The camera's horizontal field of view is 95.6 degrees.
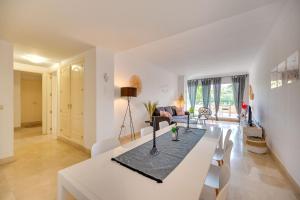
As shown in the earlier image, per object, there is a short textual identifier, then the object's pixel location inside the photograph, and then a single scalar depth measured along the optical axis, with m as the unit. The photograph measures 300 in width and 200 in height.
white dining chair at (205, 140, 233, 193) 1.33
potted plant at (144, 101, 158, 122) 4.75
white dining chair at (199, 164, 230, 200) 0.77
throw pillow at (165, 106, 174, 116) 5.75
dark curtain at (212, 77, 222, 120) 7.46
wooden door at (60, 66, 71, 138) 3.79
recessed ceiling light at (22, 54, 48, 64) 3.52
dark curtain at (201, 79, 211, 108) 7.73
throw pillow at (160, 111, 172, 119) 4.96
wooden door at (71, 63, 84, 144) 3.40
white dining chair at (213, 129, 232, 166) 1.89
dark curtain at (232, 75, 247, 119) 6.88
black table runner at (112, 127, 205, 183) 1.02
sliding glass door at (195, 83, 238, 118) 7.34
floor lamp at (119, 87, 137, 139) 3.70
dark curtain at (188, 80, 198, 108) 8.13
